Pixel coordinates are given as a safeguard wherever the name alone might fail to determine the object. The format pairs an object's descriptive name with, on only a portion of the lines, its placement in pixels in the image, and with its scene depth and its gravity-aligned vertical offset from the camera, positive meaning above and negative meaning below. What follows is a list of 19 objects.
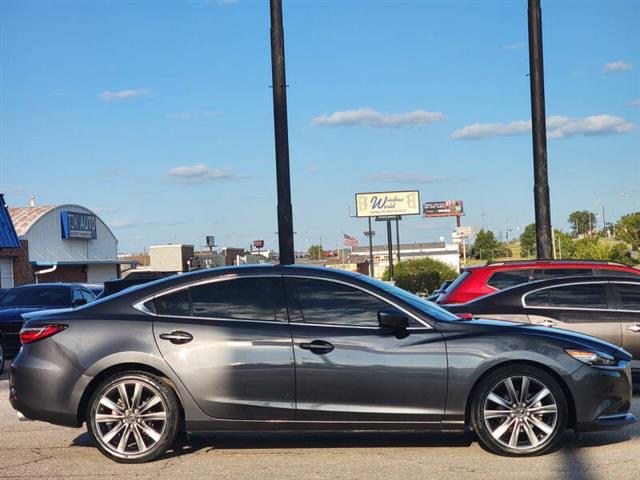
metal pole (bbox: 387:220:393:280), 57.91 +0.08
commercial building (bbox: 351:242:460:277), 99.94 -0.85
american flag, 96.82 +0.81
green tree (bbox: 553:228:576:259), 74.71 -0.49
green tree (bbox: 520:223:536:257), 114.40 -0.25
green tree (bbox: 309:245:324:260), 150.18 -0.42
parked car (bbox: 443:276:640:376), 9.74 -0.74
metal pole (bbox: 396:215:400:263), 78.95 +1.58
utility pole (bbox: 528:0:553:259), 14.18 +1.79
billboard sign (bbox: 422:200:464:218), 151.38 +6.33
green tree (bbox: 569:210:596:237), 168.75 +3.59
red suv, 12.27 -0.46
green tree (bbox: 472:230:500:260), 133.15 -0.28
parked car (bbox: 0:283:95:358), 15.48 -0.79
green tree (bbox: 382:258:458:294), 53.75 -1.87
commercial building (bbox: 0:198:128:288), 42.38 +0.65
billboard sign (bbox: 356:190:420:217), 87.94 +4.47
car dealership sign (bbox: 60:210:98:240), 52.69 +2.13
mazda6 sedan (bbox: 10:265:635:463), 6.81 -0.96
